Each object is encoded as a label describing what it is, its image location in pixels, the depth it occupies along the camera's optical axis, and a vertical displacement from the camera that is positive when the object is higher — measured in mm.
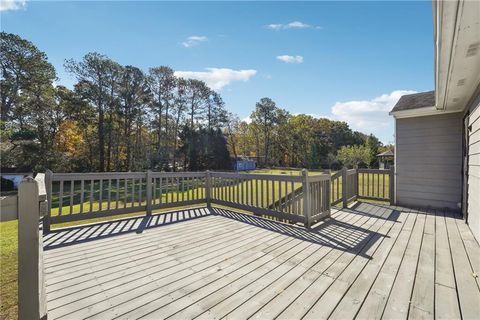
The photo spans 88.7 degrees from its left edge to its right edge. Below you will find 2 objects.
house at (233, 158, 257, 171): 32241 -904
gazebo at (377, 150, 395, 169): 29750 -16
